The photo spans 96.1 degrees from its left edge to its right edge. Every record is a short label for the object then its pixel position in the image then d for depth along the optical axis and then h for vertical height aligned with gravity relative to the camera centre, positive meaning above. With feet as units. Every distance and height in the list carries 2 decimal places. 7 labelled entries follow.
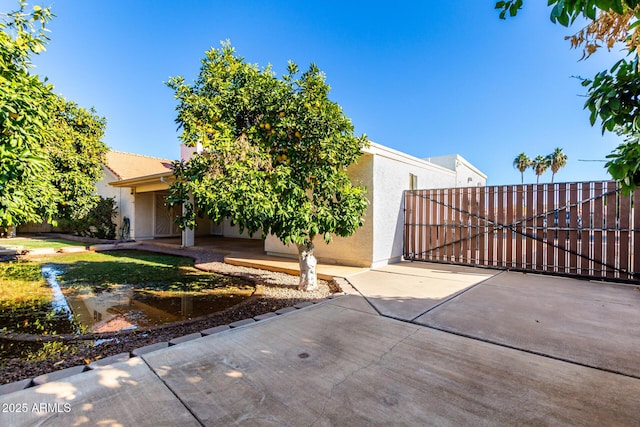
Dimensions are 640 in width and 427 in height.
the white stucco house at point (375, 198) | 27.78 +2.60
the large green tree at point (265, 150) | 15.94 +4.20
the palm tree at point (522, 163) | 126.21 +26.37
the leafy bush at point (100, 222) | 52.37 -1.34
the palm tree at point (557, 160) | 116.28 +25.33
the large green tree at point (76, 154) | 32.09 +7.25
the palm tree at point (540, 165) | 121.70 +24.68
